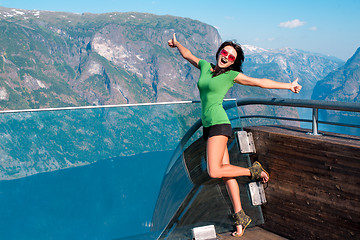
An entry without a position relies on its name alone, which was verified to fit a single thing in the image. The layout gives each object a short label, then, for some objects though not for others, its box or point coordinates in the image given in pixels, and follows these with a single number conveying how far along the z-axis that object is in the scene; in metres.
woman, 2.41
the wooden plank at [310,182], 2.12
